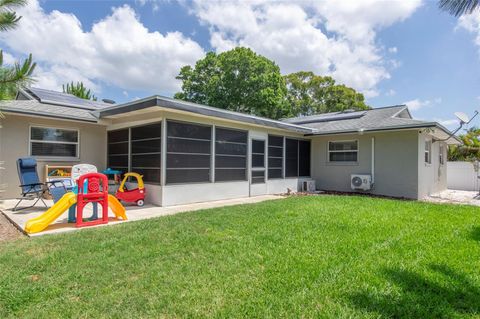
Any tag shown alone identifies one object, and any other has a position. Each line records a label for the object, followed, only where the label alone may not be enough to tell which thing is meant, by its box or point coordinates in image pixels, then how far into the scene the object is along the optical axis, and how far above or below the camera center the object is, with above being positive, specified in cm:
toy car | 830 -100
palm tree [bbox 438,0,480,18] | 432 +249
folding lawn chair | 726 -57
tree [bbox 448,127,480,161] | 1812 +108
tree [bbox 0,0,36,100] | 447 +141
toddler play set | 553 -99
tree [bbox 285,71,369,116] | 3225 +799
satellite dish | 1133 +196
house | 877 +57
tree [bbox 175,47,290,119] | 2689 +758
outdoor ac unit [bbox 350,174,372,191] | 1171 -75
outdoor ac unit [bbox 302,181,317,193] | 1321 -108
